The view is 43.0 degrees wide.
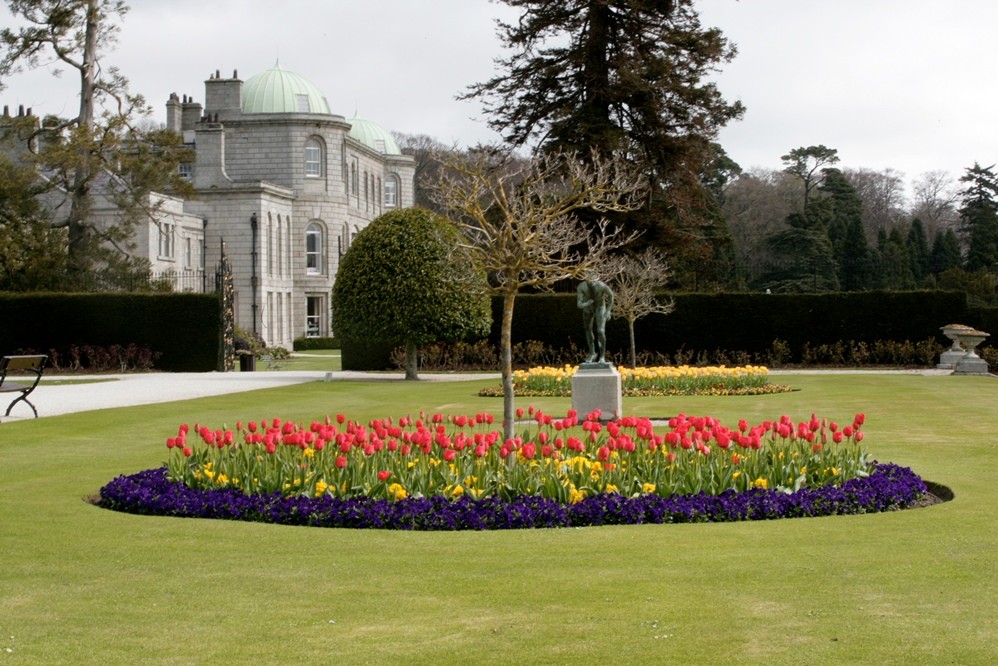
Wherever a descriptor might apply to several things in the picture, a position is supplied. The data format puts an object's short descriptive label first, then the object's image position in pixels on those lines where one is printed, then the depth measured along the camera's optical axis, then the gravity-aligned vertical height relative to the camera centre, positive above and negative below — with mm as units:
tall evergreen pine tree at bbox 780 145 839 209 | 77938 +10865
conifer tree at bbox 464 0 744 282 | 38375 +7541
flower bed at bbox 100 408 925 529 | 9281 -1073
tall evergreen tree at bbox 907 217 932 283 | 69500 +4754
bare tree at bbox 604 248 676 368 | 30750 +1312
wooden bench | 17891 -274
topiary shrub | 30328 +1285
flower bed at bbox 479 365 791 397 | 24766 -896
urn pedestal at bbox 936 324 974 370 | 33781 -511
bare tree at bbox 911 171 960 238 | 89438 +8907
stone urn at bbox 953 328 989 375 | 31438 -643
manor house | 60719 +7593
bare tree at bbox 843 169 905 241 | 89312 +9943
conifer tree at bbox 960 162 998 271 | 66625 +6499
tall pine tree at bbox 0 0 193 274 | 40312 +6683
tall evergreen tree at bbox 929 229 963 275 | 70188 +4474
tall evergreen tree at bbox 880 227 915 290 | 64188 +3503
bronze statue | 19359 +454
